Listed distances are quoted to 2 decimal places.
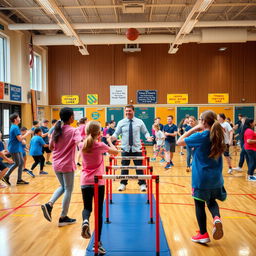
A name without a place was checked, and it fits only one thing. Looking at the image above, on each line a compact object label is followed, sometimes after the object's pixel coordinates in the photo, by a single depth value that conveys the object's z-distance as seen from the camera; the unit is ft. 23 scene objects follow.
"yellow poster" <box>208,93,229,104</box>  59.47
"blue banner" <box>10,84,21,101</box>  41.70
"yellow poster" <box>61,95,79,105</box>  59.72
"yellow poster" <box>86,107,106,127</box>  59.82
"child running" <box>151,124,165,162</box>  36.32
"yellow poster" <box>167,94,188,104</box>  59.57
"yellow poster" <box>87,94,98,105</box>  59.82
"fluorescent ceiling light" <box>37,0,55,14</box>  28.86
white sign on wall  59.82
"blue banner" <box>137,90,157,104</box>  59.67
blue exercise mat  10.89
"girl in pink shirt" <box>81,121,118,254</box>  10.71
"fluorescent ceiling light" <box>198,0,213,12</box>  29.71
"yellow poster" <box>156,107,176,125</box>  59.62
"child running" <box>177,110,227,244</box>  10.56
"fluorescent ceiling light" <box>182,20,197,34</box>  36.02
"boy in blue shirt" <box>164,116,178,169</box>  30.71
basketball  38.70
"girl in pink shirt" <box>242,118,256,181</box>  23.84
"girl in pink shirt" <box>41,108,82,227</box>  13.09
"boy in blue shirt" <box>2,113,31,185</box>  22.49
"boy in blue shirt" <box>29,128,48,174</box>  26.99
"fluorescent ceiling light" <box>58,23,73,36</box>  36.63
